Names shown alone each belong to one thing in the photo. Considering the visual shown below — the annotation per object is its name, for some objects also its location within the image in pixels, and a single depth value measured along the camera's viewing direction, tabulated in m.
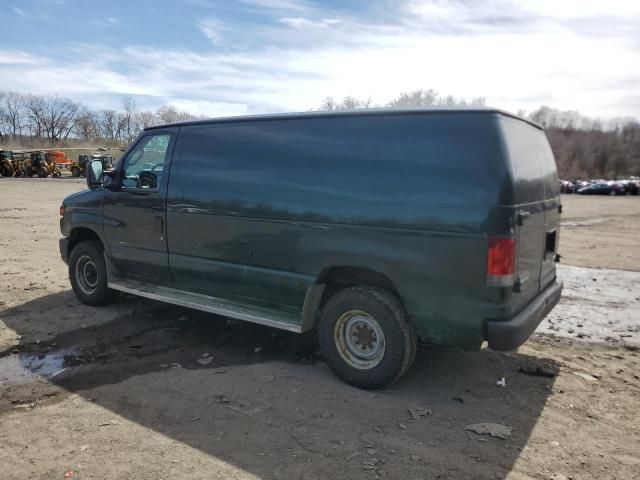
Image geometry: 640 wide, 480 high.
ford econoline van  3.70
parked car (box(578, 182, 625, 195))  56.12
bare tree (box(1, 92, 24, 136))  111.75
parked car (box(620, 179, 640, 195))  57.46
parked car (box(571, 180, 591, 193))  59.56
